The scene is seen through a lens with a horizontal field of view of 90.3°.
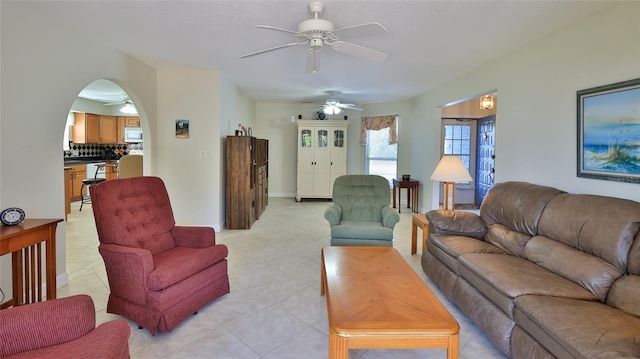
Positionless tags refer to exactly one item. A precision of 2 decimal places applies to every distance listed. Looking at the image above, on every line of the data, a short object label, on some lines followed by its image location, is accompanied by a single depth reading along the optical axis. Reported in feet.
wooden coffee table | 4.74
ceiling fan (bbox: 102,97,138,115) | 22.00
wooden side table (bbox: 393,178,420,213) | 20.03
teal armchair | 10.66
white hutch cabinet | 24.04
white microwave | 25.50
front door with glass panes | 22.34
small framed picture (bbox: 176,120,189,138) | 14.98
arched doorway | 21.72
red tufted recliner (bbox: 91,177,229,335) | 6.77
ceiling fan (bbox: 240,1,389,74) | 7.54
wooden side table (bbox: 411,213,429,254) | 10.88
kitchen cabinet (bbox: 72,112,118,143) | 23.48
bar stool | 20.07
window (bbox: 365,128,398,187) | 24.17
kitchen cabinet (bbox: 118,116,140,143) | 25.81
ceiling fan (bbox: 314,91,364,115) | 19.53
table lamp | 10.61
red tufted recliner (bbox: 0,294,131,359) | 4.04
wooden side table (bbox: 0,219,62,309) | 6.68
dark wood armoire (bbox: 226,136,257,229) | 15.72
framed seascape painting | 7.16
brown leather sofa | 4.80
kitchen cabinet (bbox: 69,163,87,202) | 21.07
